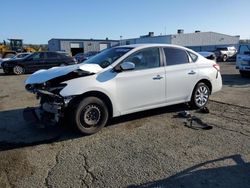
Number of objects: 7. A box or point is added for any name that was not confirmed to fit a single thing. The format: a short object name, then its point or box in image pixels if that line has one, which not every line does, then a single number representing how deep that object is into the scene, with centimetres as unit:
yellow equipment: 2875
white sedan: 353
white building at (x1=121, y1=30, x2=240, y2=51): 3482
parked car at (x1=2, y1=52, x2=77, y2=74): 1261
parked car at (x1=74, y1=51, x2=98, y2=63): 2258
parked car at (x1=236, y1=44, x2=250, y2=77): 954
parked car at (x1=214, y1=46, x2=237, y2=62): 2147
